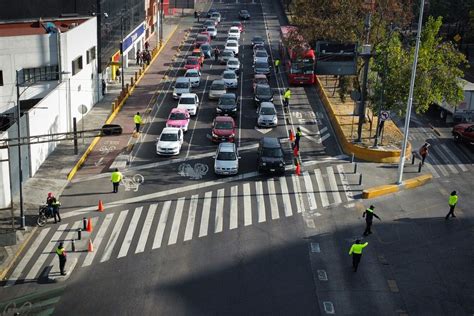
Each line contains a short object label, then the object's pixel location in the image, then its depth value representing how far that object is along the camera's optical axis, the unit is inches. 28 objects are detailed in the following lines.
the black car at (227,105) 1991.9
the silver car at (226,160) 1521.9
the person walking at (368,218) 1210.0
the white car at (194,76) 2412.5
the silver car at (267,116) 1911.9
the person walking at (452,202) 1293.7
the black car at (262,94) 2113.7
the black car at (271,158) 1525.6
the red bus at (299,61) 2282.2
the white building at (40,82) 1453.0
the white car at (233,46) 3041.3
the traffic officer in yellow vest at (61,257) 1048.5
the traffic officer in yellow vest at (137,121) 1827.0
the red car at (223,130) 1750.7
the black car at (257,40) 3235.5
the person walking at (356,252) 1069.1
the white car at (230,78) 2361.0
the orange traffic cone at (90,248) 1157.5
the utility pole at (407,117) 1398.9
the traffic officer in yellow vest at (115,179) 1405.0
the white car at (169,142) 1652.3
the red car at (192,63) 2613.2
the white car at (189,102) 2012.8
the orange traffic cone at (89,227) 1234.4
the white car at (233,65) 2623.0
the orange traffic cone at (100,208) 1333.7
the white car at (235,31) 3468.8
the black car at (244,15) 4286.4
